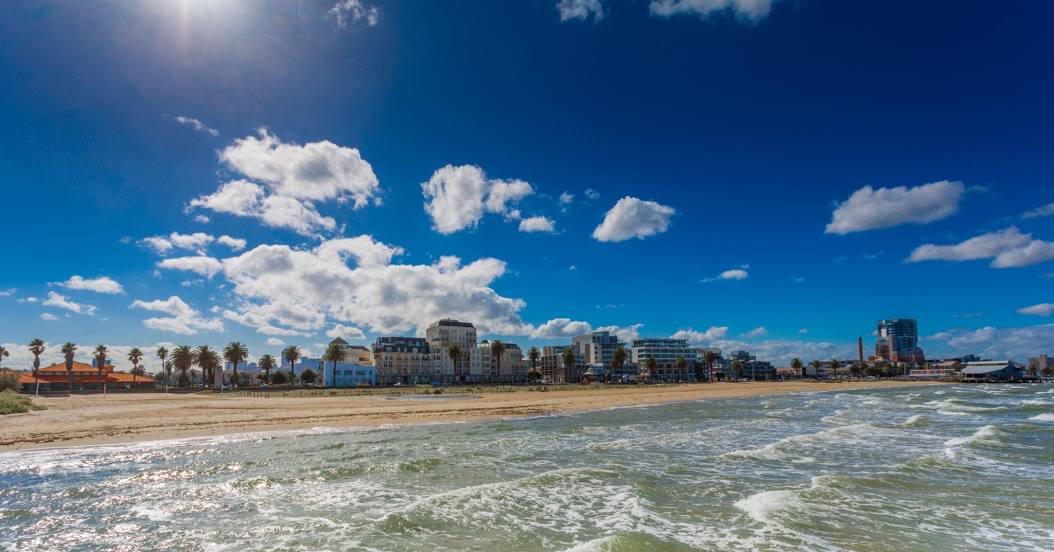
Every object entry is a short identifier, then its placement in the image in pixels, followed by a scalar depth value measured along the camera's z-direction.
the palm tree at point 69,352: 100.31
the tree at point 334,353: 126.25
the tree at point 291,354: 131.38
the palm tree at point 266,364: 134.50
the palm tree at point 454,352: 143.75
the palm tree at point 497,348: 145.51
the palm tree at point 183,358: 113.31
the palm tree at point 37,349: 99.60
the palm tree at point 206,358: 114.39
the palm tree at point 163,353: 124.25
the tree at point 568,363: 164.88
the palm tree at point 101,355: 109.88
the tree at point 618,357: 163.71
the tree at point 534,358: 168.88
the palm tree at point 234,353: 115.12
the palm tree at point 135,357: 118.59
